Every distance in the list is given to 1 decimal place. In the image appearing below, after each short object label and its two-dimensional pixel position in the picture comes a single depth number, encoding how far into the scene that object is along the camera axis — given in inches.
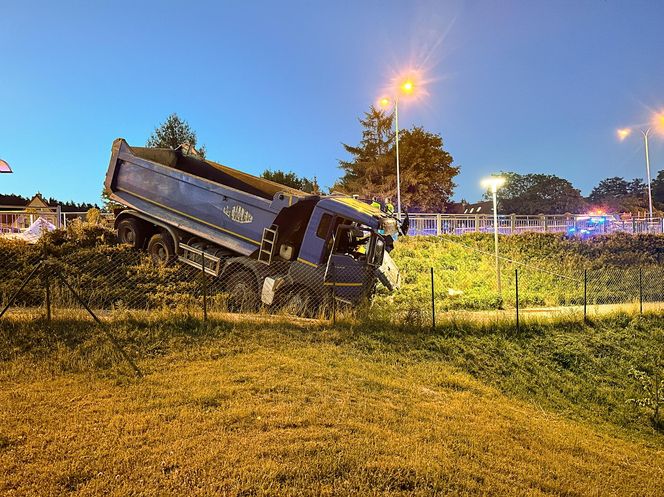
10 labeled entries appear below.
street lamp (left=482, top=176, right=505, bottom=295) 566.6
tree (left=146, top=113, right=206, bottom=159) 1060.5
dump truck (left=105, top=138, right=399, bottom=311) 374.0
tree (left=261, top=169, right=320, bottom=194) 1599.4
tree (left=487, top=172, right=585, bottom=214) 2536.9
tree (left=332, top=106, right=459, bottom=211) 1504.7
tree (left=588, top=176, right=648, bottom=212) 2765.0
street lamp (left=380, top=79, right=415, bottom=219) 888.3
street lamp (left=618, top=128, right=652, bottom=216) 1296.8
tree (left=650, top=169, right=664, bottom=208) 3262.8
